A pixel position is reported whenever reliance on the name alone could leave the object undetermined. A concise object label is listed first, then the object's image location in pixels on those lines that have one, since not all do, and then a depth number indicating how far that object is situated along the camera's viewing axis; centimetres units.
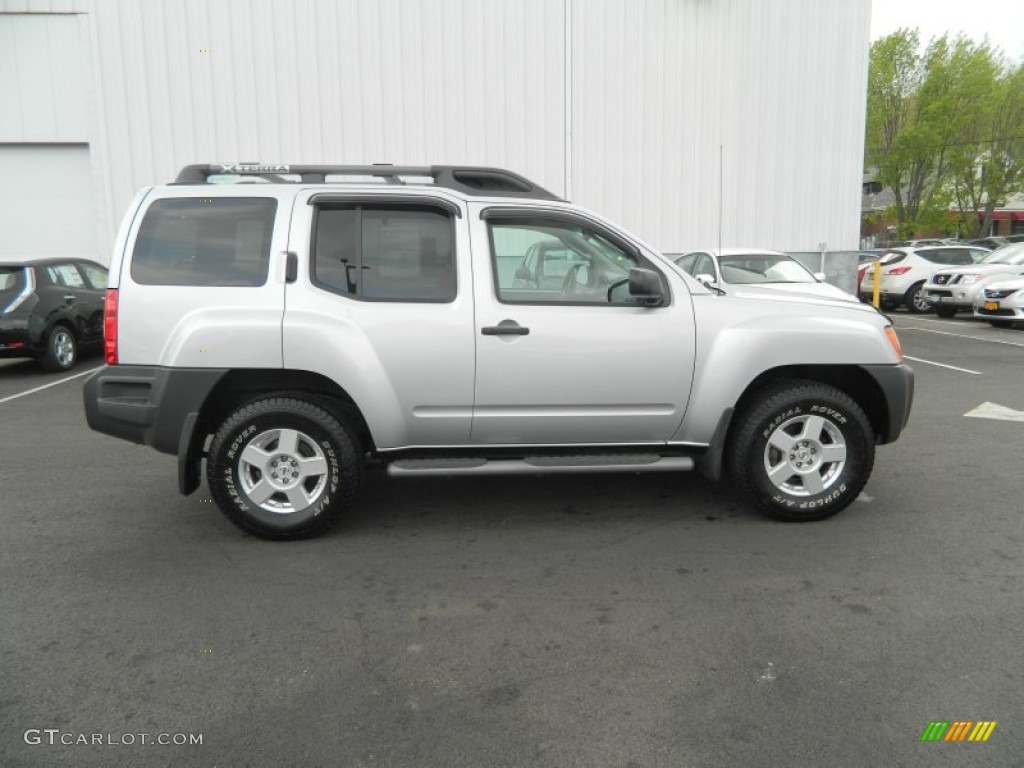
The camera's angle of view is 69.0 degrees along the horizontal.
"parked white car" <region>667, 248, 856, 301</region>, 1039
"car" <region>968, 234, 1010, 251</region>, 2853
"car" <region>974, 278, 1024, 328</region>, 1309
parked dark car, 939
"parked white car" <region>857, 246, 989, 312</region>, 1723
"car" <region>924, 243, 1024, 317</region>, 1458
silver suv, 387
